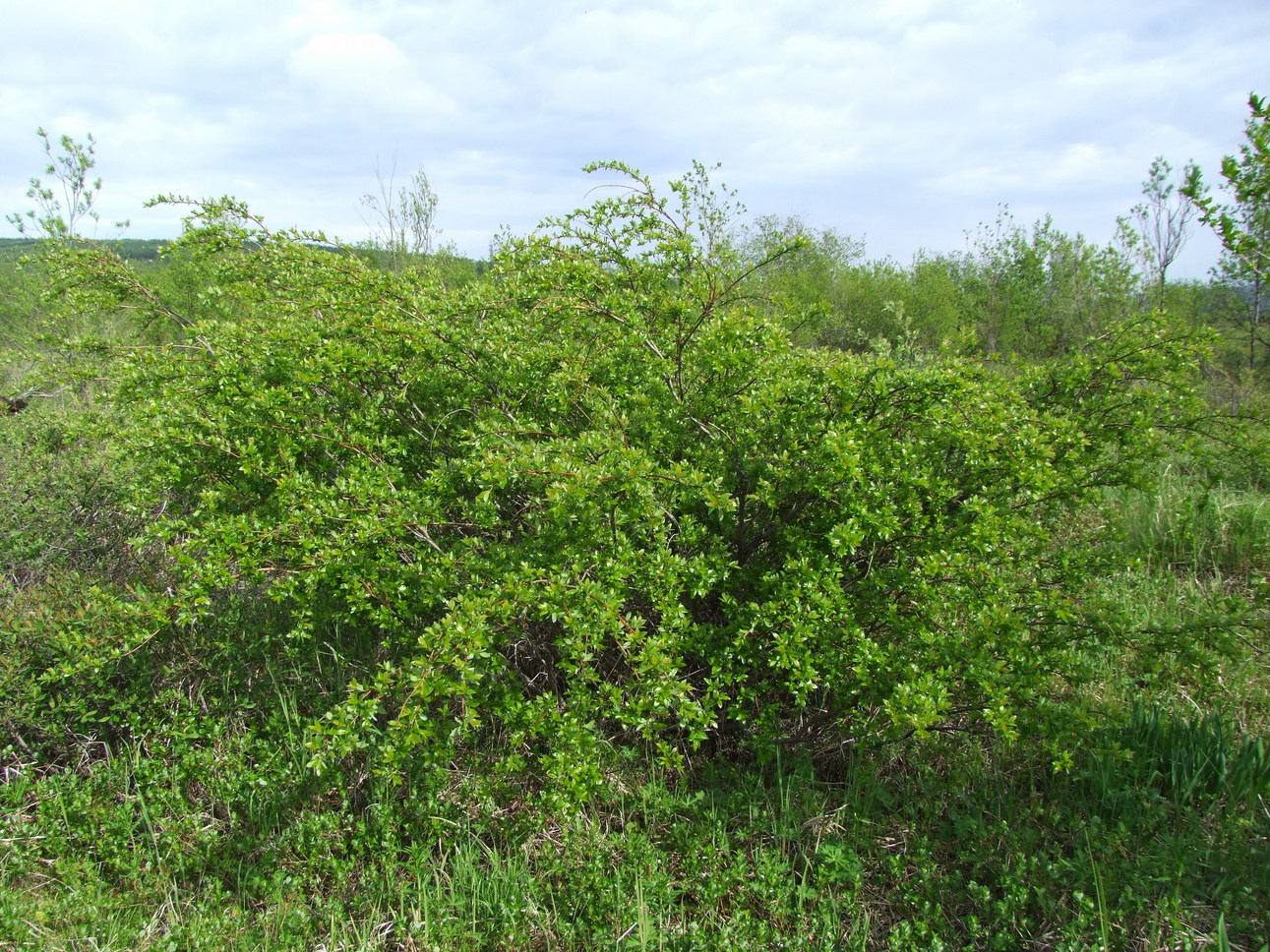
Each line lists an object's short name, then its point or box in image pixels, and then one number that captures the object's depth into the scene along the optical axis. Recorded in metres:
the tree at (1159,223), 10.29
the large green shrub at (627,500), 2.48
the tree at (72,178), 7.19
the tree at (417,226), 11.91
